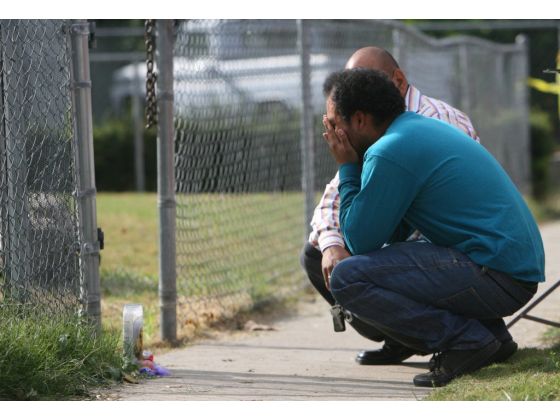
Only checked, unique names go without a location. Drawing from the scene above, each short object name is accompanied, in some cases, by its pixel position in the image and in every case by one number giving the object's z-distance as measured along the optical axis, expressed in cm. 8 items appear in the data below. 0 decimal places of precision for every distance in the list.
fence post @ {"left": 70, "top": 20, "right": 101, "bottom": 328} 1027
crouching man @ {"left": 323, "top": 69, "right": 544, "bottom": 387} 922
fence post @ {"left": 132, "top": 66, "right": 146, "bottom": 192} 3284
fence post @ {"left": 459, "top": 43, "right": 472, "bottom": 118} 2458
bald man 1056
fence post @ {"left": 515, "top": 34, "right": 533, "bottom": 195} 2899
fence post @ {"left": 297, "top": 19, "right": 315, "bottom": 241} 1587
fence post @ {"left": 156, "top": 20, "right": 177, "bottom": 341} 1193
